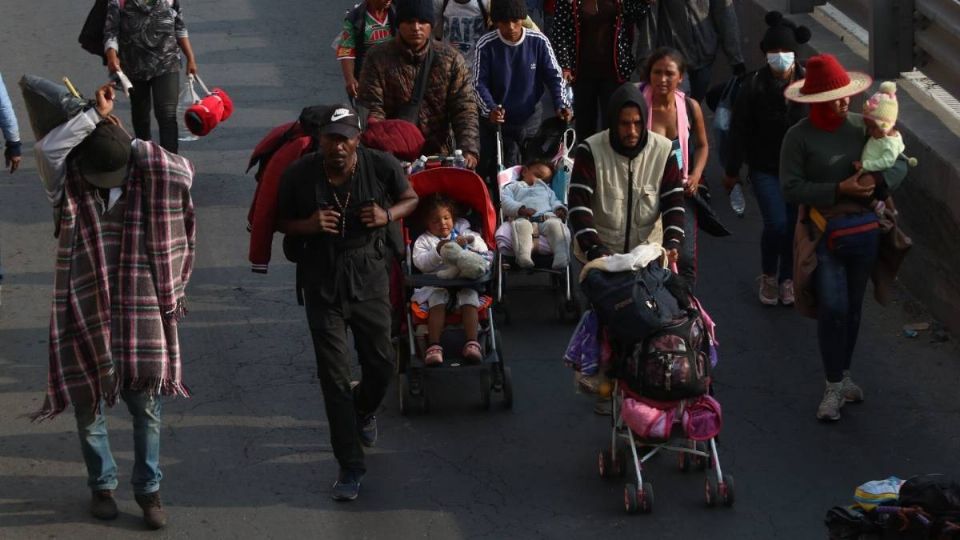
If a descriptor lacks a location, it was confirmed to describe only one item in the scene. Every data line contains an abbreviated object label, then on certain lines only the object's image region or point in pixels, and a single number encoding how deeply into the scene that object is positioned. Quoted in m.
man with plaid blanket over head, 16.05
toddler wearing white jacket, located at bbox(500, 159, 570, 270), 21.69
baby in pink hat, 18.20
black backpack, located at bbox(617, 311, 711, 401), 16.50
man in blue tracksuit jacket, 23.50
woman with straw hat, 18.52
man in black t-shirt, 16.80
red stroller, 19.55
